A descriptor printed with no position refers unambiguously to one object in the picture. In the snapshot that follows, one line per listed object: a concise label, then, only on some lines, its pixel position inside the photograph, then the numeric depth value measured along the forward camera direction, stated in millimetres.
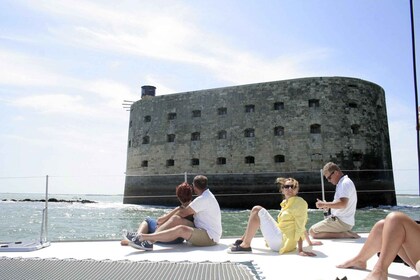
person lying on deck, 1716
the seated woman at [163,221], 3068
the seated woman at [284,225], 2748
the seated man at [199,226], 2908
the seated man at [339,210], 3242
